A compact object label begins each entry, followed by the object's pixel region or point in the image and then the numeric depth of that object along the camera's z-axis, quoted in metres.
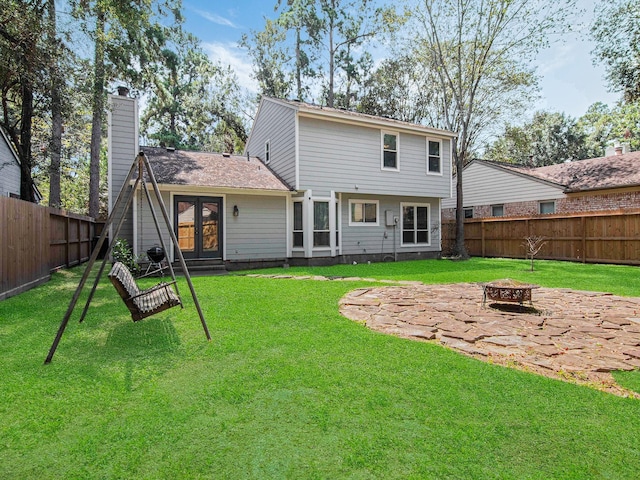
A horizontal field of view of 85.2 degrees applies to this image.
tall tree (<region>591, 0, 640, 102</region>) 13.61
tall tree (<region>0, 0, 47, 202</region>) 7.46
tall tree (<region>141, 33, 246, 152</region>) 23.11
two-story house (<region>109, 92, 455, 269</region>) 10.97
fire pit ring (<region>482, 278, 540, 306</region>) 5.32
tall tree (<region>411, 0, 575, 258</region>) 14.09
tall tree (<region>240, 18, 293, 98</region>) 24.78
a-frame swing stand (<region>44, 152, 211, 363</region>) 3.43
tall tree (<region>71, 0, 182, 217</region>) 9.98
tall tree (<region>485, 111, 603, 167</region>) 30.45
